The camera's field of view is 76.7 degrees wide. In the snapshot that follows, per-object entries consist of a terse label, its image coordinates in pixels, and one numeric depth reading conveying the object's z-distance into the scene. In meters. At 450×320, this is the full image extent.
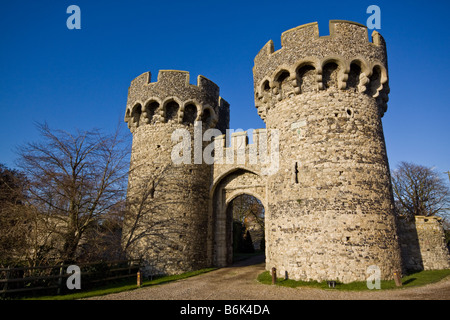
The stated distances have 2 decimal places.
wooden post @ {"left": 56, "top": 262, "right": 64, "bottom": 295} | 9.11
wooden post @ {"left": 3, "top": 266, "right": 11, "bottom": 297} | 7.98
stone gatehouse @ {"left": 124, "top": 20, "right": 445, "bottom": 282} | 9.75
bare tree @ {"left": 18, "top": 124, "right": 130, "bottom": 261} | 9.56
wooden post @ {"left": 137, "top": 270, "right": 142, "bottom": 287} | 10.45
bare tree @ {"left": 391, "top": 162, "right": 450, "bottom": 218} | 24.94
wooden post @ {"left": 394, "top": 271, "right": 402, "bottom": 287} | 8.75
